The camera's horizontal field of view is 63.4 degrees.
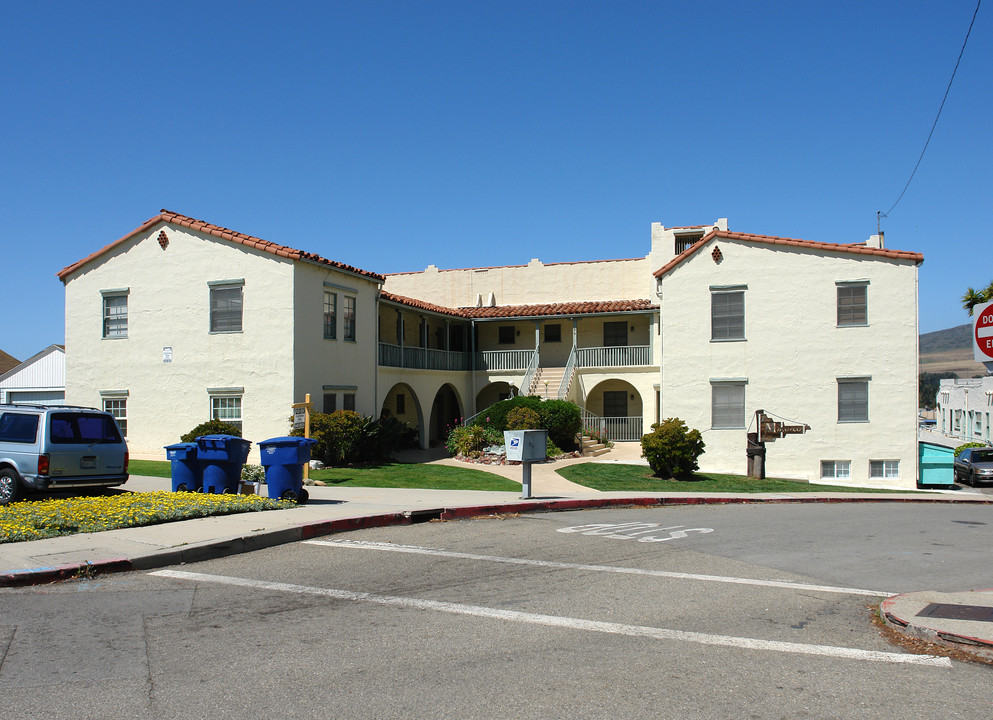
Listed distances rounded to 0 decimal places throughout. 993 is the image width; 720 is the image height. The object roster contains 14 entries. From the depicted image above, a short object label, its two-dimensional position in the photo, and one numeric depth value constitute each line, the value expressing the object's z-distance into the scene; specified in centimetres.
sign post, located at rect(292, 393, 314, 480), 1945
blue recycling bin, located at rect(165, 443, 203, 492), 1475
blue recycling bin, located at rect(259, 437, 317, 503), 1390
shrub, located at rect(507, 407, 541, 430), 2536
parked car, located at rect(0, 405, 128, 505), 1341
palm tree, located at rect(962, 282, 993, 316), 4091
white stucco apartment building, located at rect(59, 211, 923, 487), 2331
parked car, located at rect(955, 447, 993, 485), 3484
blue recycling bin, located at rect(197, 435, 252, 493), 1445
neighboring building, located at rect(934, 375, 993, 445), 6250
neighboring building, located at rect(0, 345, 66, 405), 4122
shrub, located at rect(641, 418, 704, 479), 2148
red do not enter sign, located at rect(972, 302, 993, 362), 677
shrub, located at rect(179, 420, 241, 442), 2144
